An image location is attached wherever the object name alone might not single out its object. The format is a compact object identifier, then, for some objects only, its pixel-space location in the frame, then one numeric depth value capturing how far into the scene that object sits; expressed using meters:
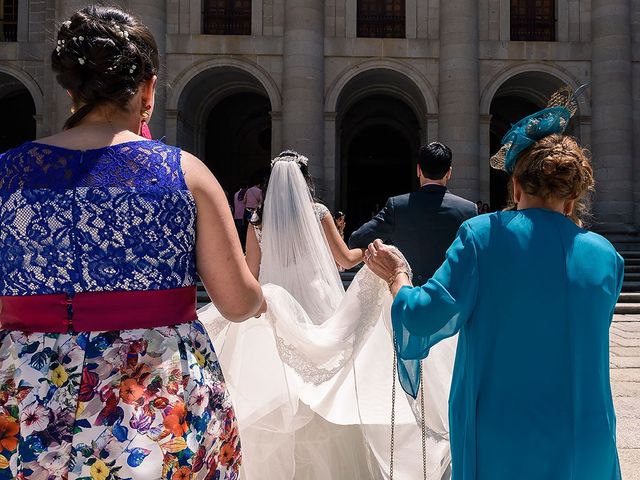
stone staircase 11.88
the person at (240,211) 15.09
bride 3.47
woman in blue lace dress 1.56
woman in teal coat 1.90
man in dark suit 3.99
